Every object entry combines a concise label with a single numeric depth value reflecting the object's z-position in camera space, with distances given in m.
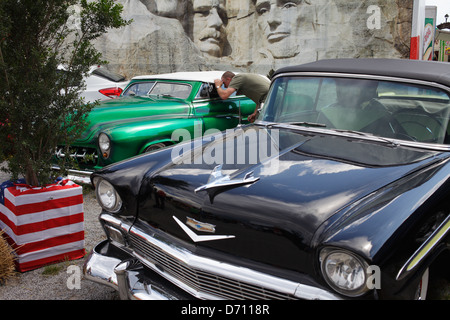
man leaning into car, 5.73
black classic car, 1.66
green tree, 2.97
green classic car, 4.56
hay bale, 2.84
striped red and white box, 2.98
